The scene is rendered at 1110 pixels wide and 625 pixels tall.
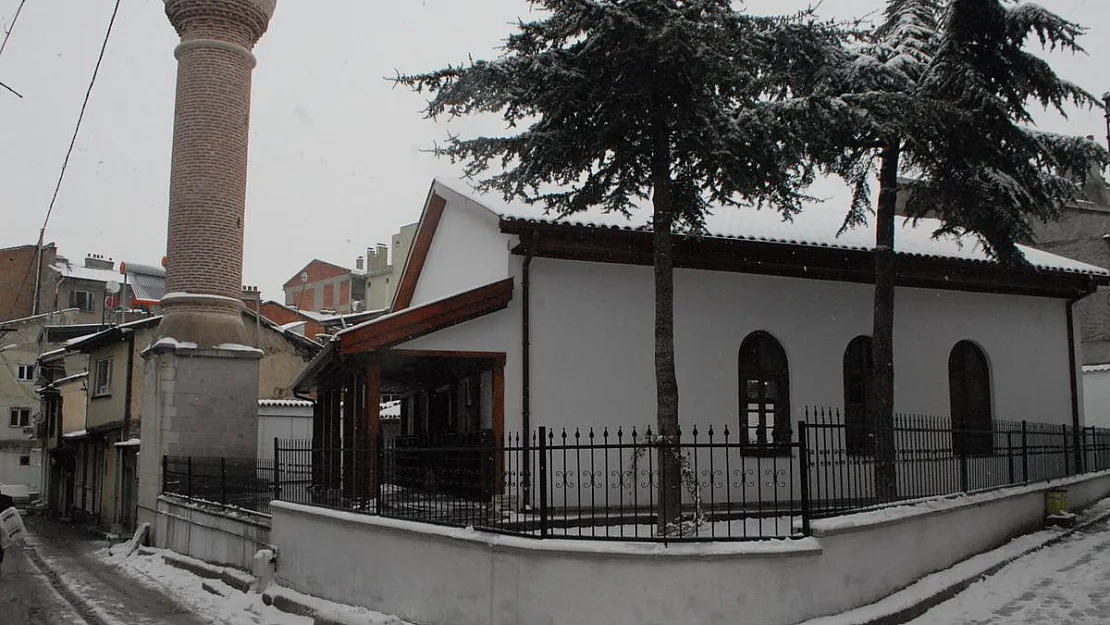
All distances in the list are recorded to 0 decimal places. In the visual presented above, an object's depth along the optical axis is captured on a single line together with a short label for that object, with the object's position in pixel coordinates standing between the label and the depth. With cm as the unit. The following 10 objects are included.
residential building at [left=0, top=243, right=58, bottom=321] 4797
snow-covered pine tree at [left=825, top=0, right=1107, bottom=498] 1095
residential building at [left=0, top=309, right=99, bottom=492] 4319
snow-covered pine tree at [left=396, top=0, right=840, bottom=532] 850
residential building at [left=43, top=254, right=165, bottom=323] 4622
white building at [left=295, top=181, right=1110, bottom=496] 1219
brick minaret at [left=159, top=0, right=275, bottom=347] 1834
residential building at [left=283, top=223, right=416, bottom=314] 5384
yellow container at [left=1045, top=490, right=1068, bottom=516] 1225
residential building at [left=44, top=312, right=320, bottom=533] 2423
